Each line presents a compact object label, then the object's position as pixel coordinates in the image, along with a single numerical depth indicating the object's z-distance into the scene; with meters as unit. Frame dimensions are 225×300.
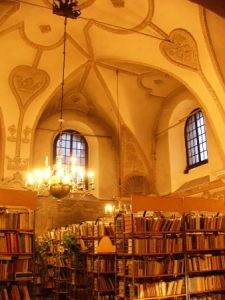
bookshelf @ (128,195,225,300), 6.71
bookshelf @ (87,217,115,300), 7.56
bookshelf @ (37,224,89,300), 8.71
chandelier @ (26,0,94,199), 5.99
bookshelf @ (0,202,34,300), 5.68
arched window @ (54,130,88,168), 14.03
